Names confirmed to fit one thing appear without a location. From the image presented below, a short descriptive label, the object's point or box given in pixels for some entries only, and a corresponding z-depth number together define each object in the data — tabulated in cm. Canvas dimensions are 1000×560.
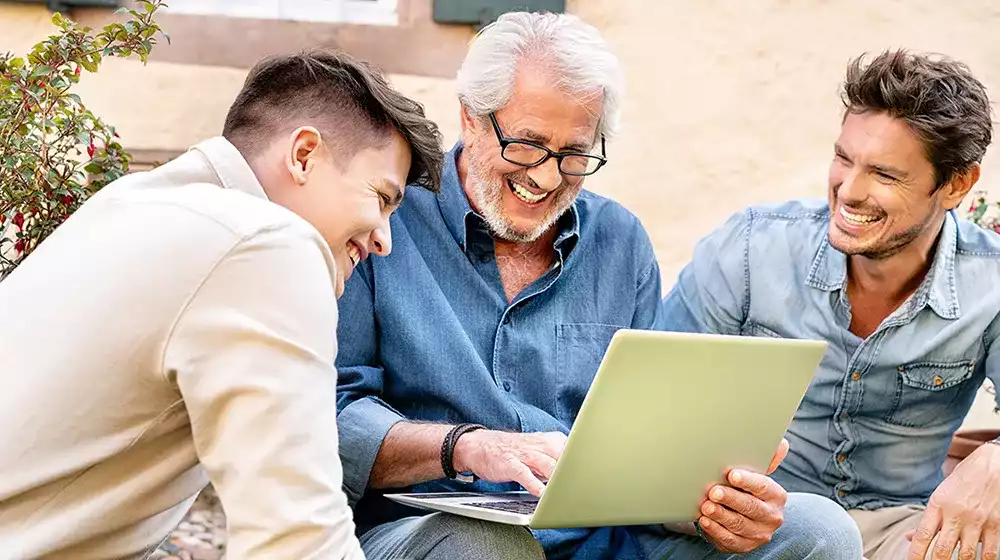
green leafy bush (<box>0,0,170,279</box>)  286
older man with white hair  249
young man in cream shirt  152
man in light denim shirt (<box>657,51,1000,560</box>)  314
